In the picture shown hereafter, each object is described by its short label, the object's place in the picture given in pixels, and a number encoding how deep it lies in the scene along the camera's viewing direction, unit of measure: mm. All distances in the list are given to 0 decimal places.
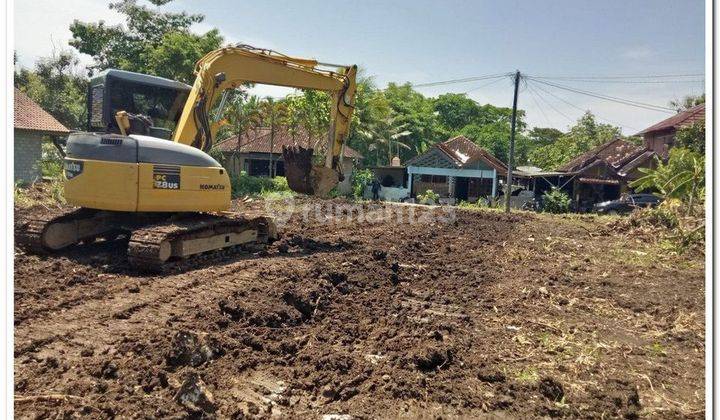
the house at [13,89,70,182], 20002
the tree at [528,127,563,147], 65500
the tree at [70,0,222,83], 30656
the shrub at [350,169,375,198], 29827
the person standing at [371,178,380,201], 28367
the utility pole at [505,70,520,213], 23266
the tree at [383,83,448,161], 45500
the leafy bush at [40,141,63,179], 20475
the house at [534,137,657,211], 30103
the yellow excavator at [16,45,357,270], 7082
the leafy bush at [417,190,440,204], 27431
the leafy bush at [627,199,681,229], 13672
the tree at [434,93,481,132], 59031
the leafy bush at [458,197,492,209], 25305
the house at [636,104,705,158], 33797
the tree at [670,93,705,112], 39178
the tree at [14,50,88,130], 32781
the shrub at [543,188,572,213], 26344
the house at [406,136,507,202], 30766
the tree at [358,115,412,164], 40125
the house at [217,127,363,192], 33469
